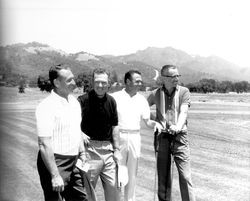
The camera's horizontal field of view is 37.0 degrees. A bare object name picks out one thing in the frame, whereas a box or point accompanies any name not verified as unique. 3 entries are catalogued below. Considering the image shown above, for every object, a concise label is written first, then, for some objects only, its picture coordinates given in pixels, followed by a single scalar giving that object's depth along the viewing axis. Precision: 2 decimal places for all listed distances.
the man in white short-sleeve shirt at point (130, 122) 4.94
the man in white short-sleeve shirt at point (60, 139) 3.57
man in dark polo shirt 4.43
